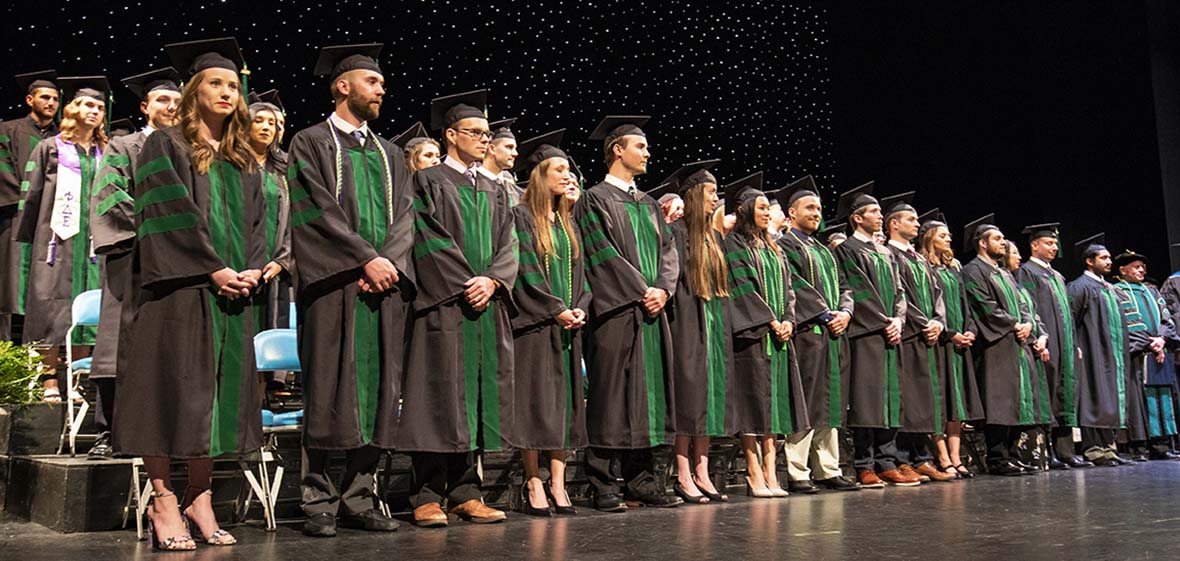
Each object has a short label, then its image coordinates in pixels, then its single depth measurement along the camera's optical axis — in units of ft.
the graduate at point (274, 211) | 14.75
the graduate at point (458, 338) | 14.61
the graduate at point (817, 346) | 20.61
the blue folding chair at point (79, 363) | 15.31
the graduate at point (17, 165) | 21.08
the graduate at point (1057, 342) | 27.35
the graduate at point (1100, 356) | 28.50
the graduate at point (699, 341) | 18.25
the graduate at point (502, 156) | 20.79
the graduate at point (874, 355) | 21.58
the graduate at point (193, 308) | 12.12
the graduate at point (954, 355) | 23.86
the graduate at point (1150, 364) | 30.71
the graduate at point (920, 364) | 22.65
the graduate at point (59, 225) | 19.86
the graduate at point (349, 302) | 13.53
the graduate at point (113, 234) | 13.50
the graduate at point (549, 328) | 16.31
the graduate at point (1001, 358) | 24.76
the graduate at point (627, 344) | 17.33
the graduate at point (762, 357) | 19.44
